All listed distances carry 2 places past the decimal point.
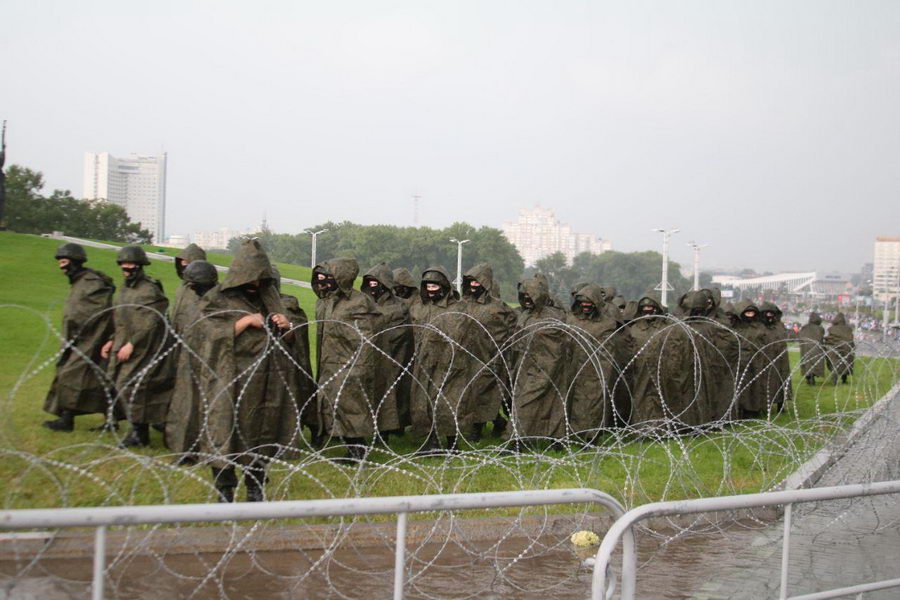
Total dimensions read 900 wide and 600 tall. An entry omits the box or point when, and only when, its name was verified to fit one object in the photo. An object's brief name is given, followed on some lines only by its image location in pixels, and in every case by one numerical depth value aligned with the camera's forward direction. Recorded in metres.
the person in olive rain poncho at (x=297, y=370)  7.46
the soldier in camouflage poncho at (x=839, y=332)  25.06
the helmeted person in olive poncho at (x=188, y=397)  7.66
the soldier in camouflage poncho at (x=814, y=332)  24.32
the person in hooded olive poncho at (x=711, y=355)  13.41
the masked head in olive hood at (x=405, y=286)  13.41
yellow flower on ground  7.19
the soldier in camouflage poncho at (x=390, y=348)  10.11
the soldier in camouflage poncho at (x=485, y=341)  10.80
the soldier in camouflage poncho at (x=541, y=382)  10.82
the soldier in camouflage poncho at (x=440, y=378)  10.49
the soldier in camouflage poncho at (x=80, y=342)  9.59
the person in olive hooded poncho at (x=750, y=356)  15.80
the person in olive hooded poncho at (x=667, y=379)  12.76
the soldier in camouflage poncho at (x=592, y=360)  11.59
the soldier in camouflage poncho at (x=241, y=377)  7.09
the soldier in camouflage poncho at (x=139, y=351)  9.53
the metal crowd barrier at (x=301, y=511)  2.94
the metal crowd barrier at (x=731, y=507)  3.77
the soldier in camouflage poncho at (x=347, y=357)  9.29
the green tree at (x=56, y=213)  49.47
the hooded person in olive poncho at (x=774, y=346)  16.23
